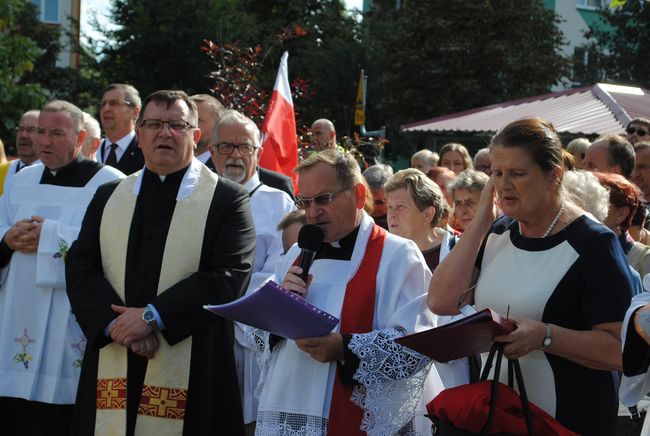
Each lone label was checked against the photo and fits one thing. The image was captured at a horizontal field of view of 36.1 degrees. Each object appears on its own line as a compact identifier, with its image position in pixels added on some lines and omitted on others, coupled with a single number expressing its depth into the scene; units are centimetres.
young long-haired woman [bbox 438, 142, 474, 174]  1037
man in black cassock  512
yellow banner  1988
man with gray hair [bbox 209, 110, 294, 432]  602
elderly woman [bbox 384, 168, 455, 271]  601
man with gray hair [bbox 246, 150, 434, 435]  434
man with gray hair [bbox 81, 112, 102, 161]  810
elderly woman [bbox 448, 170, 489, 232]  705
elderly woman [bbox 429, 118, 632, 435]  377
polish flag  916
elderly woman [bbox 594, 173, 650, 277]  522
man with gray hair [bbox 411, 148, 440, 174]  1090
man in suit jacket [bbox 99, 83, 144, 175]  838
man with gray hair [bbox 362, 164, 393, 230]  754
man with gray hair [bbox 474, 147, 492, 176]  922
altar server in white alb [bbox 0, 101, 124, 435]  606
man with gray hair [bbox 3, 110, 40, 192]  964
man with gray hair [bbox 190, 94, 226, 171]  765
